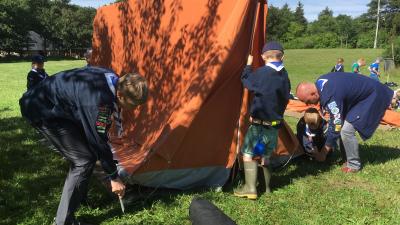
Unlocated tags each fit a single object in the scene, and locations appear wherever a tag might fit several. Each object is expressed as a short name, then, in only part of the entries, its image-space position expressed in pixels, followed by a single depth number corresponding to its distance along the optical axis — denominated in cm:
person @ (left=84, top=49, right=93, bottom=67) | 980
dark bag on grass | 402
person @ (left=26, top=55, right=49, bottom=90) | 851
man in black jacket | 362
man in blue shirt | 586
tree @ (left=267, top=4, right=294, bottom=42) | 9554
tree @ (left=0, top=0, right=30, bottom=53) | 5784
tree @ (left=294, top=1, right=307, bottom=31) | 12150
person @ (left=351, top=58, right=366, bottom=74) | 1908
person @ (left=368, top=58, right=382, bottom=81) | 1972
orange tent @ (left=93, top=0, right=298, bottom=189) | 521
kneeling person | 673
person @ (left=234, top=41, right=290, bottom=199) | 493
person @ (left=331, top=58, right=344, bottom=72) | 1902
